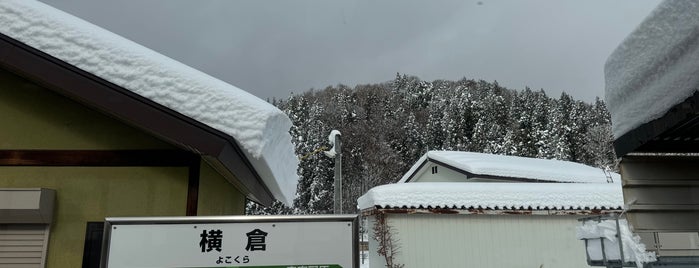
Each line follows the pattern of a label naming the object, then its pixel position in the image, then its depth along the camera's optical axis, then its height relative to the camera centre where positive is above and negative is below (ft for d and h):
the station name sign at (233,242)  11.10 +0.90
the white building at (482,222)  37.24 +4.39
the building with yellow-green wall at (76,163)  13.01 +3.28
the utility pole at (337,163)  54.63 +13.16
